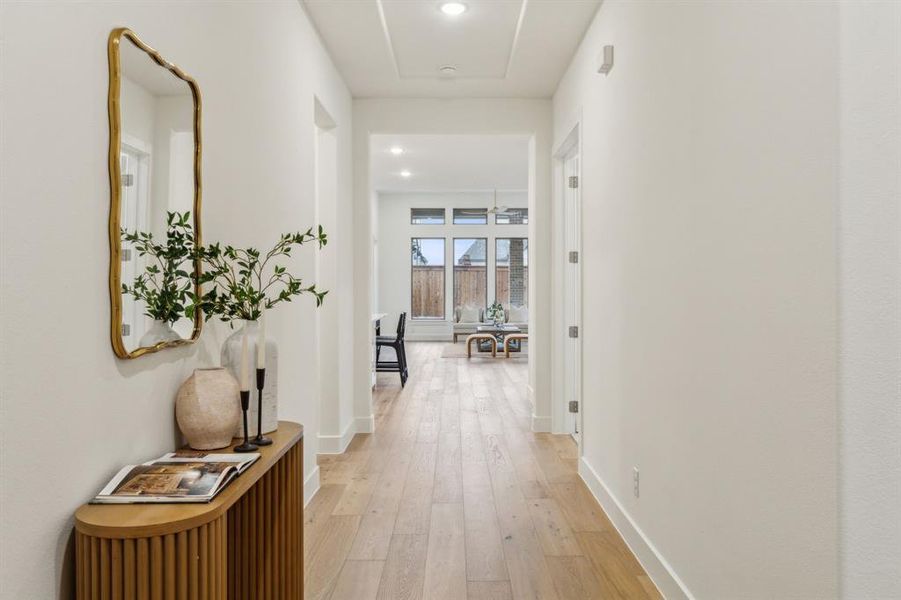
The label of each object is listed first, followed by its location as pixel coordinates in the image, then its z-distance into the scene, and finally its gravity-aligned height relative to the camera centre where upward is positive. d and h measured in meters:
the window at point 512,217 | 11.77 +1.54
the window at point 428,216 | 11.86 +1.58
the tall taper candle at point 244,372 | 1.73 -0.24
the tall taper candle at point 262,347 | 1.82 -0.17
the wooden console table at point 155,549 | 1.14 -0.52
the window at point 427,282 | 11.91 +0.21
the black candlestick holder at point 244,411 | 1.68 -0.35
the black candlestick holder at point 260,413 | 1.76 -0.38
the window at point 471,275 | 11.88 +0.35
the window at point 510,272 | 11.87 +0.41
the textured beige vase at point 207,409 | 1.66 -0.34
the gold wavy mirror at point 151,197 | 1.38 +0.27
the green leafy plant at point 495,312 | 10.23 -0.37
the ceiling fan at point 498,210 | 10.65 +1.56
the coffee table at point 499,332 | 9.55 -0.67
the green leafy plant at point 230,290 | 1.76 +0.01
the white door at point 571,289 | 4.34 +0.02
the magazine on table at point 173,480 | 1.27 -0.44
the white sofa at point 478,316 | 11.36 -0.49
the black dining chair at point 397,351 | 6.49 -0.69
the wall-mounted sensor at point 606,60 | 2.83 +1.15
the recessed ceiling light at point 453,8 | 3.16 +1.59
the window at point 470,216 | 11.85 +1.57
